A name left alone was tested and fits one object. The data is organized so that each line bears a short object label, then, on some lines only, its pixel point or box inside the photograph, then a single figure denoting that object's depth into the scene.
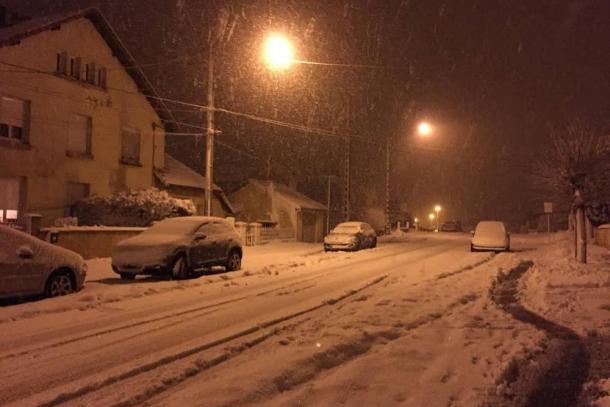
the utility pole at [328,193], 43.78
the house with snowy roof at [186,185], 30.09
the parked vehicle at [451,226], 67.08
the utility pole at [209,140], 20.02
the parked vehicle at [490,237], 26.55
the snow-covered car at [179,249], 14.46
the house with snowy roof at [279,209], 39.25
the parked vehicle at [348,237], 26.73
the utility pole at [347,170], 31.98
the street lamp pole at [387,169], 39.11
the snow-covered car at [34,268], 10.64
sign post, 30.61
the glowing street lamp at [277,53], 19.70
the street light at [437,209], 87.19
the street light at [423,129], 36.22
